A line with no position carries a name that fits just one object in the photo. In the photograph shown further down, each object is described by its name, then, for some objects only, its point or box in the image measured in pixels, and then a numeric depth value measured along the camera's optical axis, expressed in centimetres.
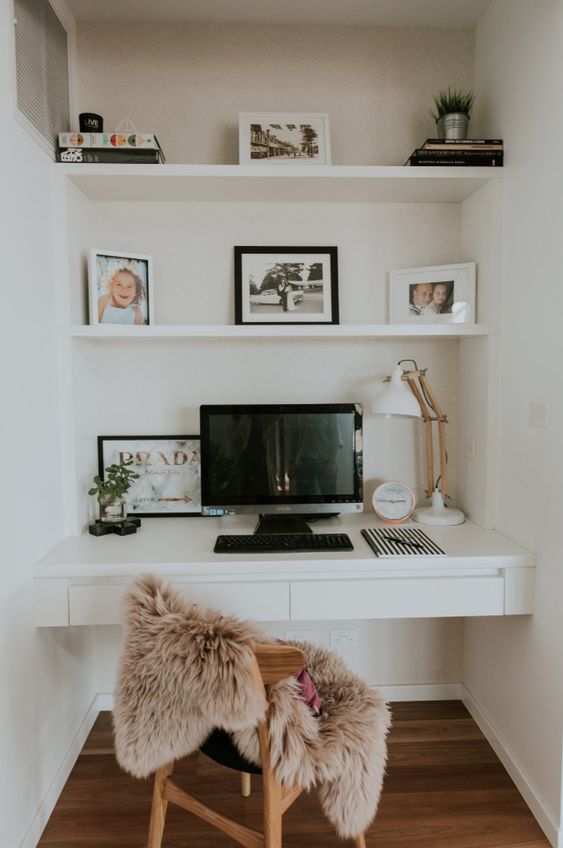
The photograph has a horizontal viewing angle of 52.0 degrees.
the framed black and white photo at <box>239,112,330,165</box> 208
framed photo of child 205
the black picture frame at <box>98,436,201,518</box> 227
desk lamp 204
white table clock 214
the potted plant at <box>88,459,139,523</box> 207
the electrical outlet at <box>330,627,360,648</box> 237
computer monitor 211
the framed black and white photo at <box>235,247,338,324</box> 221
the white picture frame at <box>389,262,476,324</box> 214
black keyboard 182
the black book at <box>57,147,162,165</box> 192
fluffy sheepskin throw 119
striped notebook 180
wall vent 168
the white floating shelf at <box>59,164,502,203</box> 194
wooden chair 120
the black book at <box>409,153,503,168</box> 198
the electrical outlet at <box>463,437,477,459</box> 219
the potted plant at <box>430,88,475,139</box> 204
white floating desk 174
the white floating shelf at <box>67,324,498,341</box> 198
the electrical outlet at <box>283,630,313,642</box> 234
